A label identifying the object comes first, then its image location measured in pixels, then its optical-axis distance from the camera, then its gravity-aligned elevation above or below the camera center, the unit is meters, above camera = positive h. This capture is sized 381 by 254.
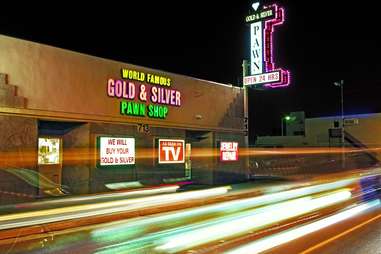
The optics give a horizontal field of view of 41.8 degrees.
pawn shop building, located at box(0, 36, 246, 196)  16.39 +1.27
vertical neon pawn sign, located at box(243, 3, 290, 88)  26.23 +5.84
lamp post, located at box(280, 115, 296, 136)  75.12 +5.57
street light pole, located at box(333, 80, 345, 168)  51.82 +3.33
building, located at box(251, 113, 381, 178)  44.03 +1.28
